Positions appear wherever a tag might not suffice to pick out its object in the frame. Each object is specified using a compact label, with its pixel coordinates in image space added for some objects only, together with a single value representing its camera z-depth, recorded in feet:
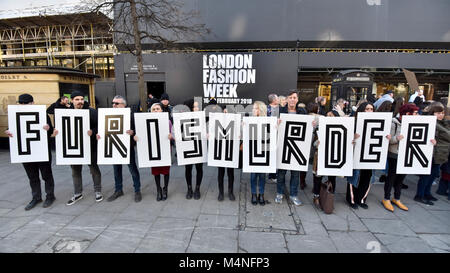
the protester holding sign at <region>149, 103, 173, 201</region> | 14.24
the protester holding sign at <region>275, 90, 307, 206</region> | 13.58
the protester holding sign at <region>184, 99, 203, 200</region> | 14.57
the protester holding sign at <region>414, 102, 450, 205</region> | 13.33
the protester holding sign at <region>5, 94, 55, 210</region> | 13.21
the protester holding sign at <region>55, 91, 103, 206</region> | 13.61
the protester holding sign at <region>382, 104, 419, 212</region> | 12.96
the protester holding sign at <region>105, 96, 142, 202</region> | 13.88
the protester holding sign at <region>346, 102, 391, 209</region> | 13.04
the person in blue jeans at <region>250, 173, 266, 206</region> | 13.69
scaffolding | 52.01
